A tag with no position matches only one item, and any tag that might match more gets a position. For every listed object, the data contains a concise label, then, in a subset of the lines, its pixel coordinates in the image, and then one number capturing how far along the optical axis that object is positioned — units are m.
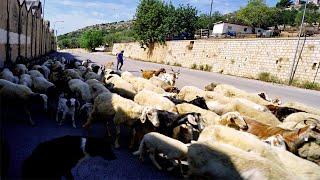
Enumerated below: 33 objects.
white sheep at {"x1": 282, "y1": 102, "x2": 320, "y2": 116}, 7.53
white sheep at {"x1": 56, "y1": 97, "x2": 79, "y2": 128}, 6.35
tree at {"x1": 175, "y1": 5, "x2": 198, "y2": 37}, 36.48
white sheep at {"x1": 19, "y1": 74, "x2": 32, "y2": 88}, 7.49
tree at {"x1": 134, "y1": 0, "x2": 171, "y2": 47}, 36.08
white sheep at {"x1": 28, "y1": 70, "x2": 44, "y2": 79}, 8.51
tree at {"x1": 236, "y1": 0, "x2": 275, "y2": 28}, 60.04
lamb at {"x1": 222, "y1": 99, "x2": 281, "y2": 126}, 6.42
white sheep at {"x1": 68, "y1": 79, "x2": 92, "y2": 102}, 7.38
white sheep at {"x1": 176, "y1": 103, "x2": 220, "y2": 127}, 5.84
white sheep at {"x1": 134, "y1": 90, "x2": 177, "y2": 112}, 6.43
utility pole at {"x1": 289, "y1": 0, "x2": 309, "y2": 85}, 19.00
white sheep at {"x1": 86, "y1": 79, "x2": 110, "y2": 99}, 7.41
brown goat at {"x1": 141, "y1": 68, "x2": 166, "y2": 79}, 12.85
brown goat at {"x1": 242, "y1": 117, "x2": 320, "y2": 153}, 4.69
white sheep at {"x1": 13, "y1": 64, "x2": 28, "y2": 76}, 8.98
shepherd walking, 18.85
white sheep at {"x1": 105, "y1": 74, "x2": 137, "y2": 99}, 8.15
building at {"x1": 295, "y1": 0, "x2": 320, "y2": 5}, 104.48
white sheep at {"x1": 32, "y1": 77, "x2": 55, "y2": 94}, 7.63
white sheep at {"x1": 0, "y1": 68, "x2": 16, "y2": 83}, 7.69
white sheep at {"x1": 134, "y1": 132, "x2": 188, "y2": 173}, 4.49
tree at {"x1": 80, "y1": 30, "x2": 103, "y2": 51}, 71.39
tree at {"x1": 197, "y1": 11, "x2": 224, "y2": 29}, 56.46
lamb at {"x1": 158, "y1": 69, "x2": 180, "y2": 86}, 11.63
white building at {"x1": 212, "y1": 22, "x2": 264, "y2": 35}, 49.97
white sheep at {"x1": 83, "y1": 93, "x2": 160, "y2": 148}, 5.51
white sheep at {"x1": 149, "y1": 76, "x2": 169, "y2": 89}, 9.97
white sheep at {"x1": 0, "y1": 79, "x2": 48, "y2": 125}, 6.28
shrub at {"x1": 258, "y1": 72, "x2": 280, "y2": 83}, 19.90
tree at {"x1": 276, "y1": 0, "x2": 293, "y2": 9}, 105.89
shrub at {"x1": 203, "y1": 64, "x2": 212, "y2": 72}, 26.22
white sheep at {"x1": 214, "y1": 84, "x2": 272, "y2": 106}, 8.15
